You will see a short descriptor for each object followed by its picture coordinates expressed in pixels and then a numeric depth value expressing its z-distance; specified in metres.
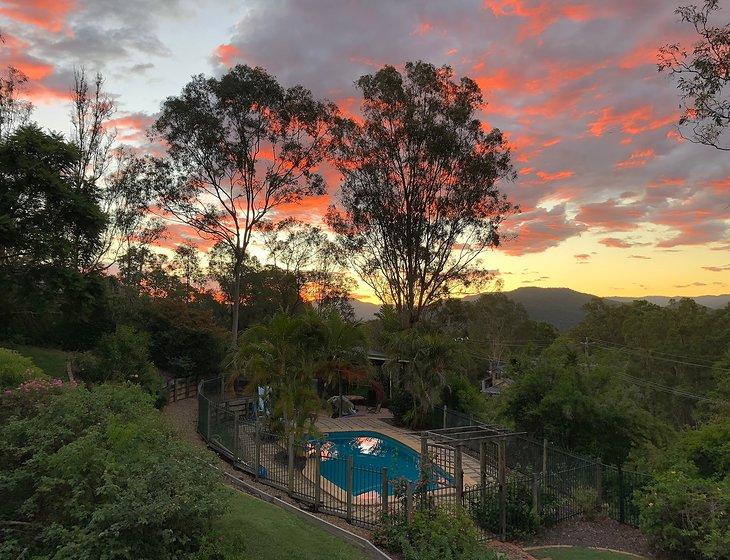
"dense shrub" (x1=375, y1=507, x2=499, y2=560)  8.14
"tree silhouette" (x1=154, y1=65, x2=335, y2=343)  26.28
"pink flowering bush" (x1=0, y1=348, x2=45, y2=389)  9.40
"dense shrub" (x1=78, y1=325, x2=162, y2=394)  19.05
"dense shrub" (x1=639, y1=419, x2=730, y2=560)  8.78
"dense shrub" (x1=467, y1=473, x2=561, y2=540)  11.02
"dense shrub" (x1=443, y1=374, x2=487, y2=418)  23.00
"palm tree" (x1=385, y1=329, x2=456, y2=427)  21.23
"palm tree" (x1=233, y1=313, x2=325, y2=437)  14.47
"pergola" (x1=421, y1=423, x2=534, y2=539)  10.70
